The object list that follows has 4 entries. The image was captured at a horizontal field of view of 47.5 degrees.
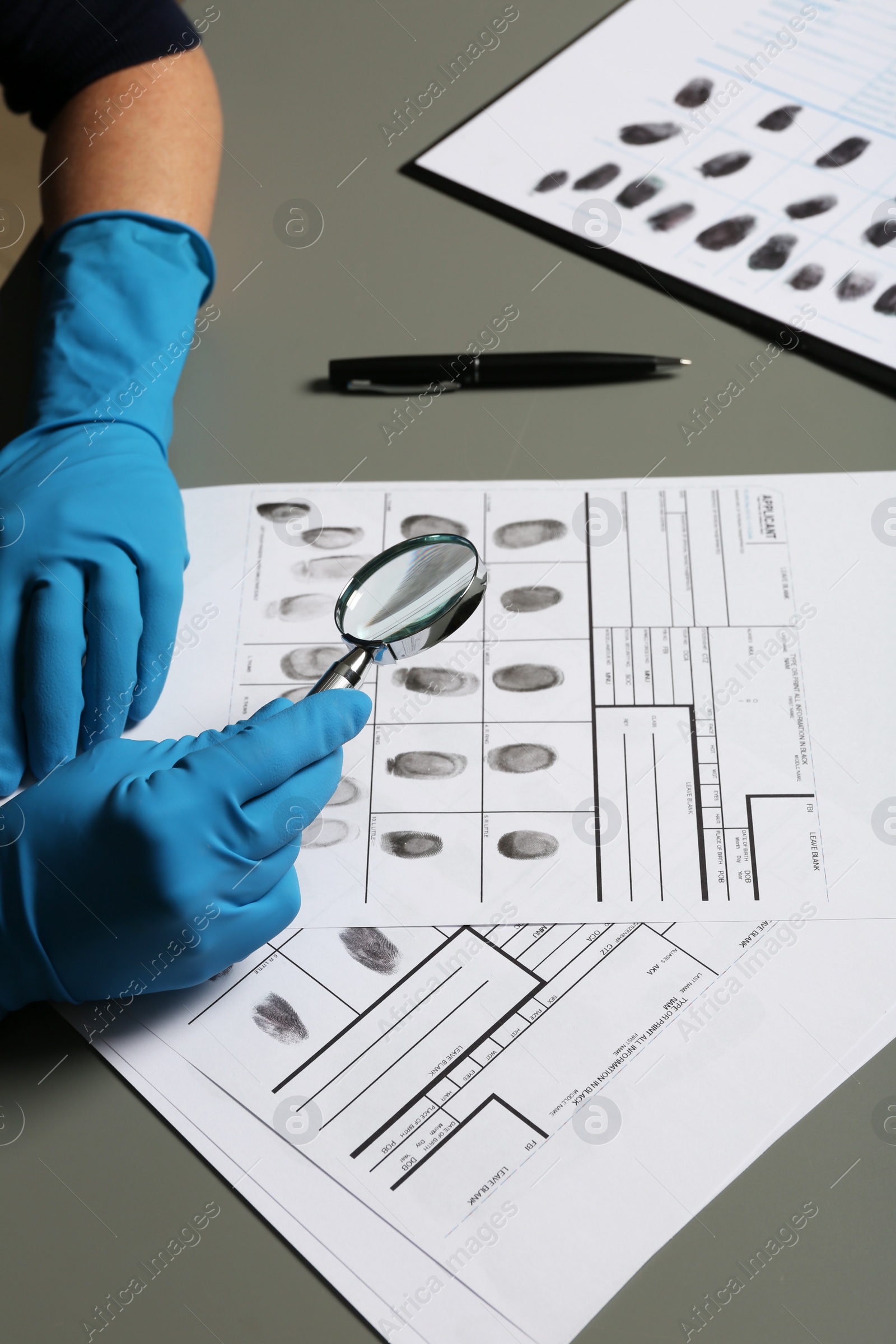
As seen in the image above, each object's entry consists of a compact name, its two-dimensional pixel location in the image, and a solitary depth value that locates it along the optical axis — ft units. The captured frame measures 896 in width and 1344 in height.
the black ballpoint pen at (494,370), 3.33
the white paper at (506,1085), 1.95
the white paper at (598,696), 2.42
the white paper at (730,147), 3.42
